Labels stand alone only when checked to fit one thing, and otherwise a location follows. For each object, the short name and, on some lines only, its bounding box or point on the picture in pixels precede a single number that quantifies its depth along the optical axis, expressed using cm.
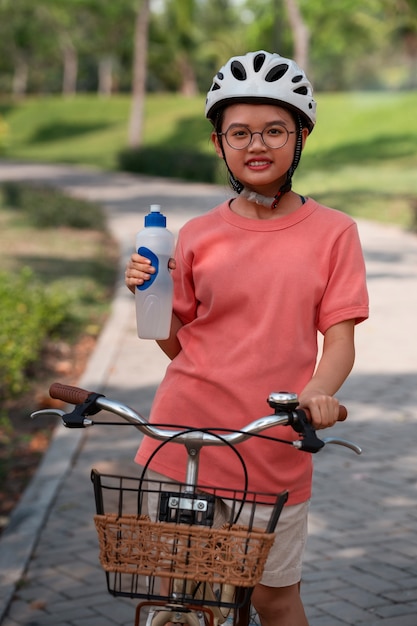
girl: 271
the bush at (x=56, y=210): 1995
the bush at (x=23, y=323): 778
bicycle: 210
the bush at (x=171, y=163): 3114
